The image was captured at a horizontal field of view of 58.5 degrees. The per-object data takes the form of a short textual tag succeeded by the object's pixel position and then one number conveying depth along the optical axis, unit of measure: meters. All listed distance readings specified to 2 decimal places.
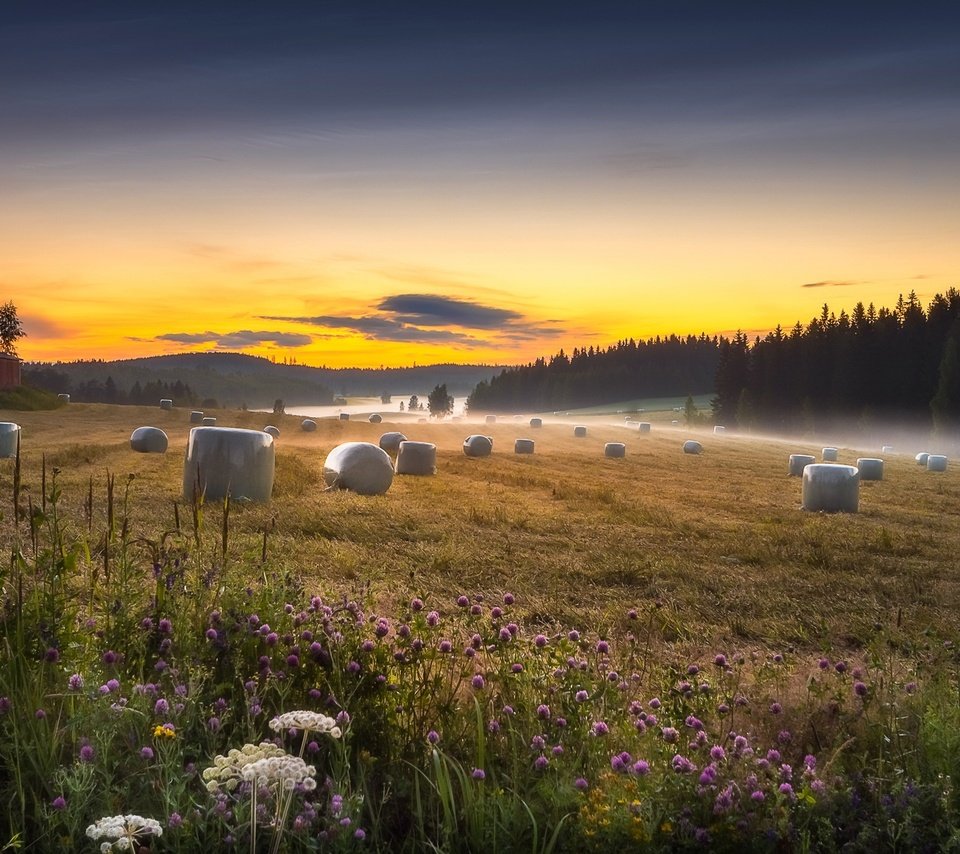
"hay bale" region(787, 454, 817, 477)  34.81
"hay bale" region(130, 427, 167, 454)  30.89
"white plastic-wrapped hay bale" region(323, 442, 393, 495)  20.20
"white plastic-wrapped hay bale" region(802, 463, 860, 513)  20.80
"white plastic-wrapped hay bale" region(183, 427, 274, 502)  16.98
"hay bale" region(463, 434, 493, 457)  36.03
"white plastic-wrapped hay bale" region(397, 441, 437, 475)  25.61
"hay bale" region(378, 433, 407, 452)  36.22
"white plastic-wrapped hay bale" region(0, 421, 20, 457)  25.67
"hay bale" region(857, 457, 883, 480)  33.28
